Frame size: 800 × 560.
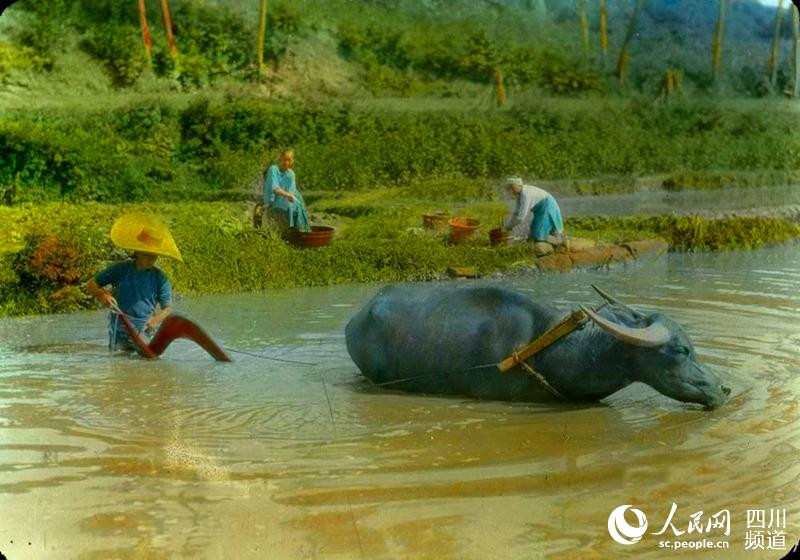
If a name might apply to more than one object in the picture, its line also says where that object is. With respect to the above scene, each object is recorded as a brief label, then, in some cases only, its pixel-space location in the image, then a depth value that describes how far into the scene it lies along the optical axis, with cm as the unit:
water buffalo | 548
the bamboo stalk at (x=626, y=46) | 1001
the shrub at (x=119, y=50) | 925
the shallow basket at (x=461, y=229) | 974
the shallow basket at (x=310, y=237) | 936
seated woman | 942
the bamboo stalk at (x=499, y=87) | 1002
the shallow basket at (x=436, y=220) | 986
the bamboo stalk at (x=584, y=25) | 988
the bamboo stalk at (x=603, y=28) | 991
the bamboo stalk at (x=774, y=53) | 1031
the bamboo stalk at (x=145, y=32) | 929
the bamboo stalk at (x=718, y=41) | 1030
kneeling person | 930
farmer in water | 669
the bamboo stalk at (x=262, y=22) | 938
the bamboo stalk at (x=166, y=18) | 933
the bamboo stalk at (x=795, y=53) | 1026
